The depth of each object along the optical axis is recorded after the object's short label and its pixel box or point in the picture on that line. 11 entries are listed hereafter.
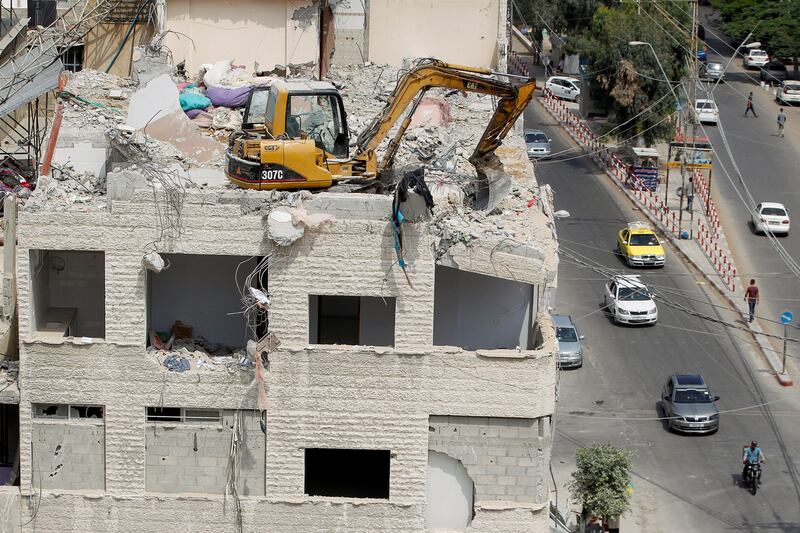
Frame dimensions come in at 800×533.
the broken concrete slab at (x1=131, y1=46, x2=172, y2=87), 44.16
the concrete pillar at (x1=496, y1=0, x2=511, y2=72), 53.00
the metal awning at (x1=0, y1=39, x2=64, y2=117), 49.66
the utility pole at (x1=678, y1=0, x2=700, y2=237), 75.21
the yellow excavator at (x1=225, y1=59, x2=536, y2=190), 38.28
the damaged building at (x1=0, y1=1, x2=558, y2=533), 37.34
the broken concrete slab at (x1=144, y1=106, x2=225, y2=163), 42.44
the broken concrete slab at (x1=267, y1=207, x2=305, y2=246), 36.84
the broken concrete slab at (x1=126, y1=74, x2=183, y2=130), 43.25
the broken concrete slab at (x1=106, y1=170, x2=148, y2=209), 37.41
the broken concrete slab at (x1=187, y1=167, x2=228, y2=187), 40.78
